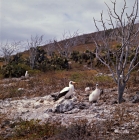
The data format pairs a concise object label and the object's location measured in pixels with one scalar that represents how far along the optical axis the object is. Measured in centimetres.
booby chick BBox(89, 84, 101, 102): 871
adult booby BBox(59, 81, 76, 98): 945
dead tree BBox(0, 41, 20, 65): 3678
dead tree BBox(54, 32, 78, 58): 3932
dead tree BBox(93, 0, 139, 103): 811
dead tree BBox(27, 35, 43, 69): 2704
